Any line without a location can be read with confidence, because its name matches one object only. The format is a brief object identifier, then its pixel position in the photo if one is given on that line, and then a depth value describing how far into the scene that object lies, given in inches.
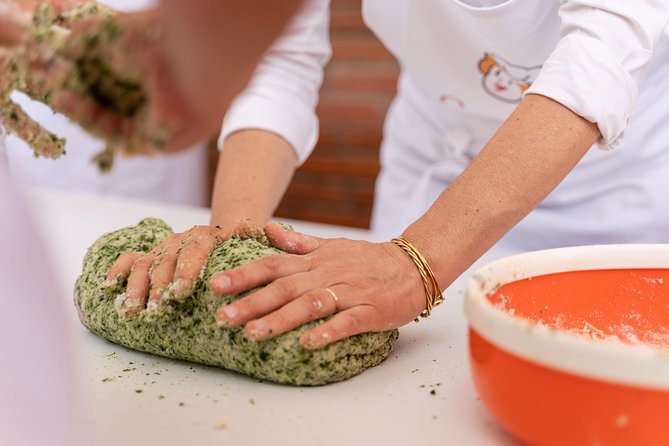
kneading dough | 35.3
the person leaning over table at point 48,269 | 21.6
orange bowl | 26.5
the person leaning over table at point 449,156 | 37.1
